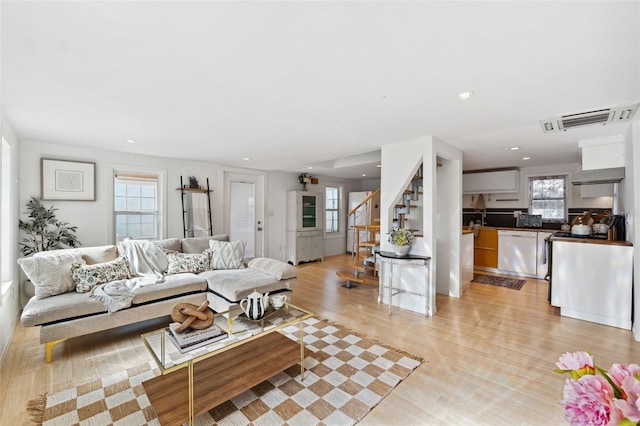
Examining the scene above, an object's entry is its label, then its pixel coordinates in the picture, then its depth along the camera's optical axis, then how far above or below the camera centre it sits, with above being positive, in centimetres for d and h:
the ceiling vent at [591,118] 246 +89
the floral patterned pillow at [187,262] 365 -67
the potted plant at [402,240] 362 -36
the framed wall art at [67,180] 368 +44
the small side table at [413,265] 346 -71
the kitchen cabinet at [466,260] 435 -77
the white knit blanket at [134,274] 275 -74
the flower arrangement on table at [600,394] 50 -34
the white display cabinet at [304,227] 664 -36
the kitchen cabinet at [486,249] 566 -75
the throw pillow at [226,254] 394 -61
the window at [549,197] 549 +30
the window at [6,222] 294 -10
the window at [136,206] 433 +10
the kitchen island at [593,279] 311 -79
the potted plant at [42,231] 349 -25
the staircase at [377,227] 436 -25
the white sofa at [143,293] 248 -85
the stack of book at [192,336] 181 -84
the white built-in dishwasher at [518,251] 525 -76
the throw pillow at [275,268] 360 -75
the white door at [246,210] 575 +4
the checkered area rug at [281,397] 173 -127
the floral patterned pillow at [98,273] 290 -66
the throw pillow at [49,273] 272 -60
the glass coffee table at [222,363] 163 -109
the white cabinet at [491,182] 571 +63
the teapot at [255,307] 225 -76
